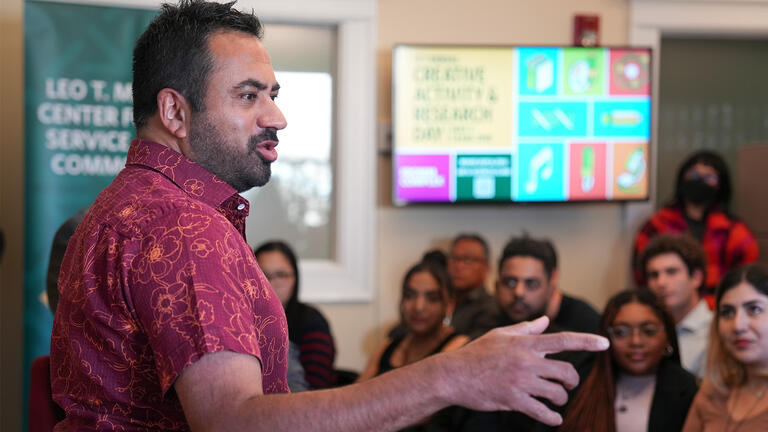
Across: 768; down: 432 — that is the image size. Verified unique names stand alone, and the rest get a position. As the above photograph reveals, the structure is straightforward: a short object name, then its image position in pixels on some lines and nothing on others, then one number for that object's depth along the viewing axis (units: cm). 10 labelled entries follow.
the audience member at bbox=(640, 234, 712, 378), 331
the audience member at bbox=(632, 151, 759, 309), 420
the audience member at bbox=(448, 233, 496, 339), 408
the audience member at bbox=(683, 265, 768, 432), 233
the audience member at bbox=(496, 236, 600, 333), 341
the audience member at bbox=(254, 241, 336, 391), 329
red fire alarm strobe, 430
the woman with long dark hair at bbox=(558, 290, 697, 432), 255
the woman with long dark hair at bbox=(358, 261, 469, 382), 335
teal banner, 362
